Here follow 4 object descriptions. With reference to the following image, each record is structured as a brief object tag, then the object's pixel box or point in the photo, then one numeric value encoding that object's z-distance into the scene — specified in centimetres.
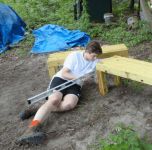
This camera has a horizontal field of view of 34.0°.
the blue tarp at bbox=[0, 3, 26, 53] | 574
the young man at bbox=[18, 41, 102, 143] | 330
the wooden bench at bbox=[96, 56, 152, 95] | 317
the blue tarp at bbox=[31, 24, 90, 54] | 530
